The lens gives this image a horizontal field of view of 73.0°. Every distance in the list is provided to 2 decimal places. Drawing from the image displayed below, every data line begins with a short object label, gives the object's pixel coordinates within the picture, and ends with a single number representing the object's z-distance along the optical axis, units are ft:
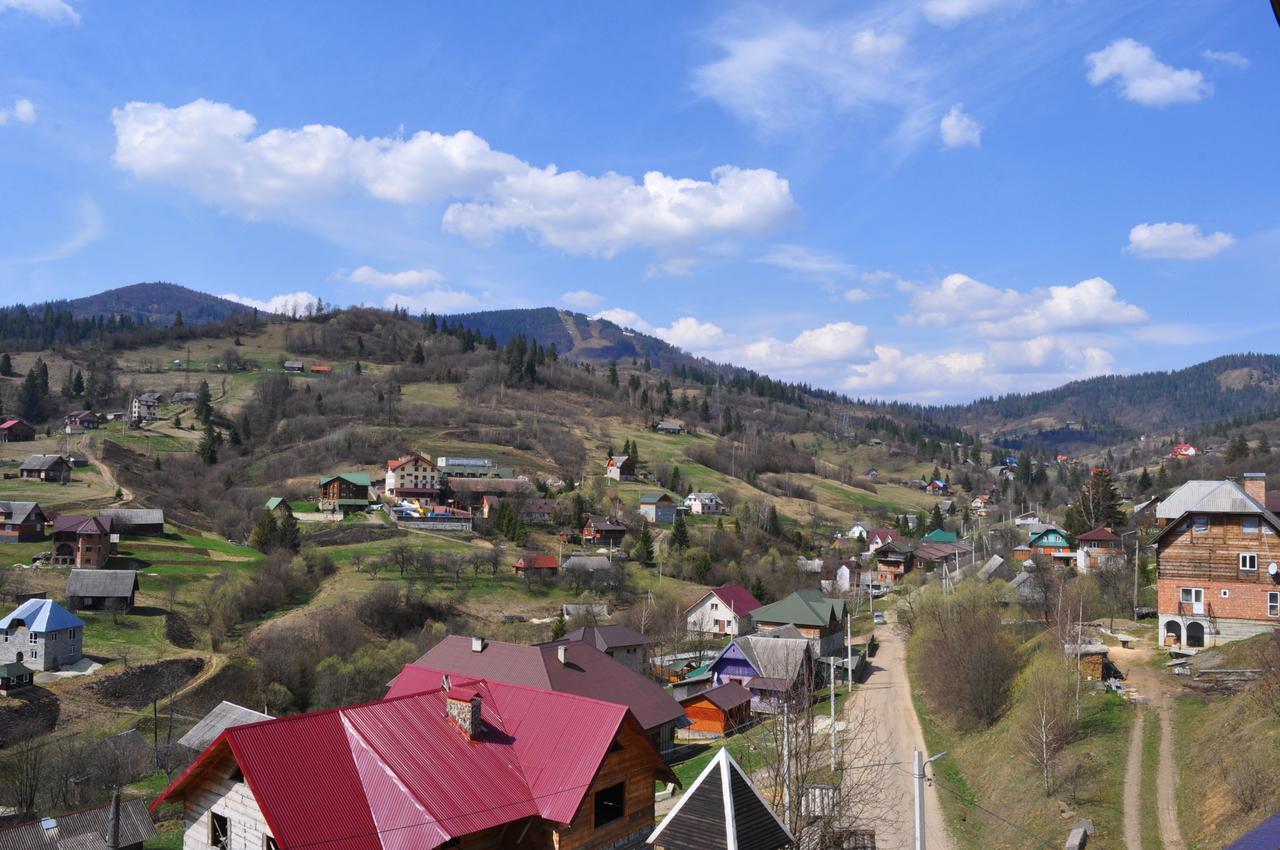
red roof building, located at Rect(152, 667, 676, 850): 49.70
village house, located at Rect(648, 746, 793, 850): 46.26
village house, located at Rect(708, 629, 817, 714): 157.99
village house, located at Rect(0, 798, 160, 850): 82.02
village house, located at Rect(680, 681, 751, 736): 145.38
